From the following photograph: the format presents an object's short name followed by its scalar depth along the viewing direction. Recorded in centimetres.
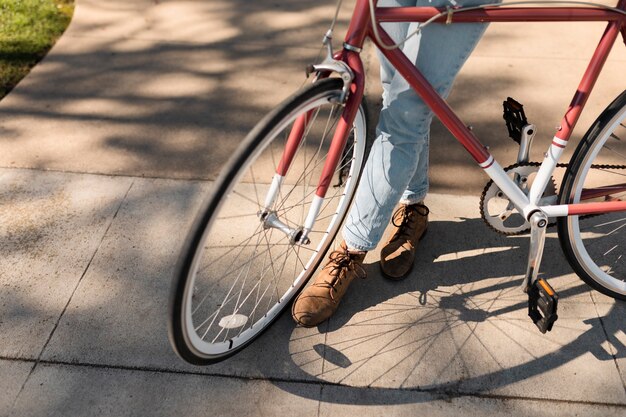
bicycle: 175
